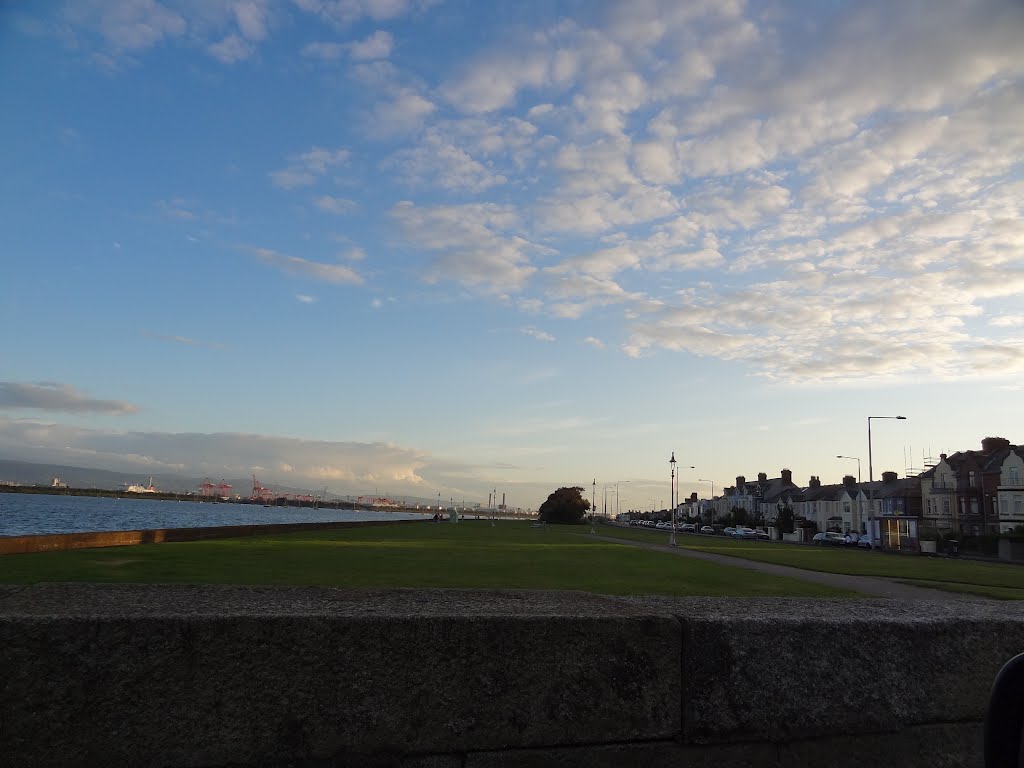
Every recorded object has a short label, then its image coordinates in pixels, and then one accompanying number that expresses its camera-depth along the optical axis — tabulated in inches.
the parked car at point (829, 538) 3080.7
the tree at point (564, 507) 6432.1
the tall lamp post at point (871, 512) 2406.0
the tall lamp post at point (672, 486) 2945.4
